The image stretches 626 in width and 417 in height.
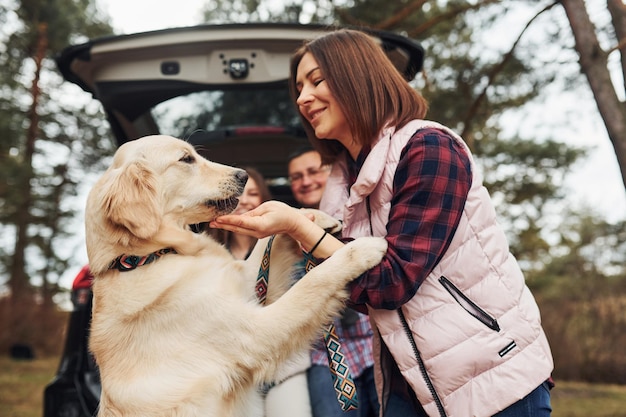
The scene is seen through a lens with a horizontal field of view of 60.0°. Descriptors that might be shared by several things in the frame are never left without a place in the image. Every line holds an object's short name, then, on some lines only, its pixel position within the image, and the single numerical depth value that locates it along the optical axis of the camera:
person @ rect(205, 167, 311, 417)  2.48
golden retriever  1.85
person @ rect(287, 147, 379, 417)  2.57
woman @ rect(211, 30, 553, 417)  1.60
